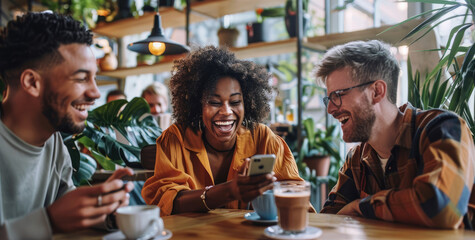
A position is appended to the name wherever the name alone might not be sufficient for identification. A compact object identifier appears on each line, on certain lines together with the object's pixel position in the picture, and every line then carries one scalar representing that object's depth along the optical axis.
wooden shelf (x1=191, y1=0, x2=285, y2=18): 3.85
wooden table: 1.04
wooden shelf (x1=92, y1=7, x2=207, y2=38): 4.29
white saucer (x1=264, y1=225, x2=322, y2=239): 1.03
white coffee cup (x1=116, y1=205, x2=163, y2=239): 0.98
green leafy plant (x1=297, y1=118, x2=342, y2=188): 3.22
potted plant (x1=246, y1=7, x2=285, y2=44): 3.71
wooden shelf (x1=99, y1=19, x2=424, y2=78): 2.80
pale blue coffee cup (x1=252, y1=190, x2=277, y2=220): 1.24
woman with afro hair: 1.62
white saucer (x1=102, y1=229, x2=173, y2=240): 1.02
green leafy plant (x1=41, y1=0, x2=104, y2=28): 5.05
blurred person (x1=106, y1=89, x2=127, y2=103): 4.33
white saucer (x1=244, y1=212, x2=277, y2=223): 1.22
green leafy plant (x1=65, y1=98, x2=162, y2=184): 2.17
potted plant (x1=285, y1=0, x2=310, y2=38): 3.46
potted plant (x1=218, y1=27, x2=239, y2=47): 3.85
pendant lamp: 2.55
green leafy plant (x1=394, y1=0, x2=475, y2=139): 1.62
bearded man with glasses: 1.12
